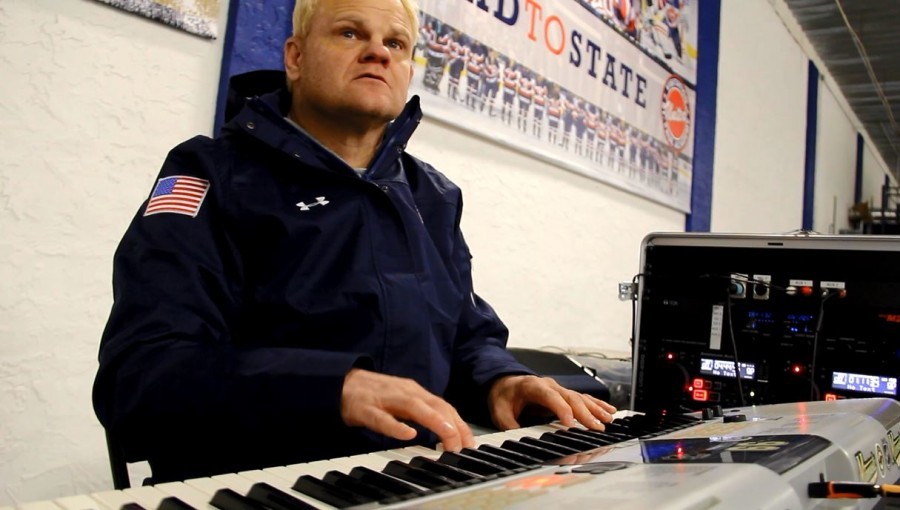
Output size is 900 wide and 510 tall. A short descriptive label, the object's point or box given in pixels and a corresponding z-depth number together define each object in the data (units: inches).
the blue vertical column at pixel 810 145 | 275.4
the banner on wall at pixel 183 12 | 59.2
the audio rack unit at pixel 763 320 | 50.8
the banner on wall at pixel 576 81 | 93.2
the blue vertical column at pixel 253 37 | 65.7
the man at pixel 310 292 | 27.8
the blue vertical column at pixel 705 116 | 168.4
